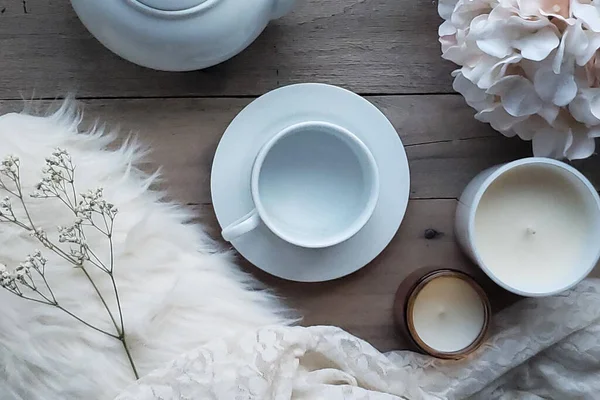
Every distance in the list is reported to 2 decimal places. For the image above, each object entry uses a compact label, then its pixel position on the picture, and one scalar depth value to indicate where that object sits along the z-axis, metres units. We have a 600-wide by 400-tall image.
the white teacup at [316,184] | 0.76
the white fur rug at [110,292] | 0.71
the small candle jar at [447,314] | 0.79
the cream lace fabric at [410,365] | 0.71
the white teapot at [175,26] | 0.65
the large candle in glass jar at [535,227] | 0.76
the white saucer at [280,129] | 0.77
